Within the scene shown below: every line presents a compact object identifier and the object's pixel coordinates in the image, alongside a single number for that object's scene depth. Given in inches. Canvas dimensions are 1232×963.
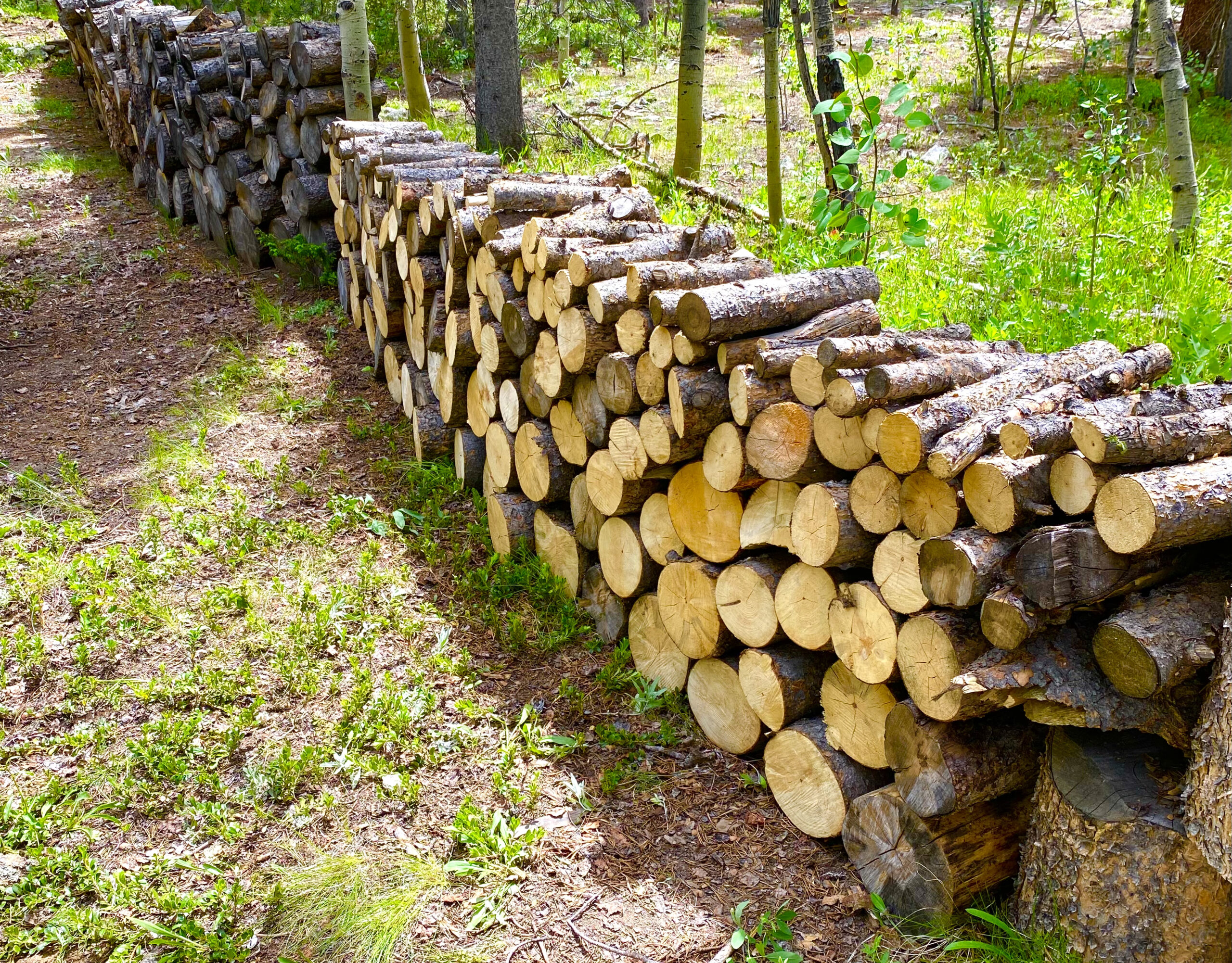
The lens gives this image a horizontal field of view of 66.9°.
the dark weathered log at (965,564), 94.6
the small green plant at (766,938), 106.0
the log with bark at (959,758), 101.6
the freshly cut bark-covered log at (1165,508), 83.4
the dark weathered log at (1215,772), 81.9
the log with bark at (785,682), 125.0
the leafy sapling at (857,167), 160.6
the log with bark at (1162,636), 84.4
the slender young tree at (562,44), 499.2
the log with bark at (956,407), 101.9
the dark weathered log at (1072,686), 88.7
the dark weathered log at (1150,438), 87.9
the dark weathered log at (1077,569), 88.0
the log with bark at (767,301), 123.6
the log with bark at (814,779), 118.6
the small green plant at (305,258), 291.1
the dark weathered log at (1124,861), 89.4
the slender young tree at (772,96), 256.5
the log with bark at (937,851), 104.5
